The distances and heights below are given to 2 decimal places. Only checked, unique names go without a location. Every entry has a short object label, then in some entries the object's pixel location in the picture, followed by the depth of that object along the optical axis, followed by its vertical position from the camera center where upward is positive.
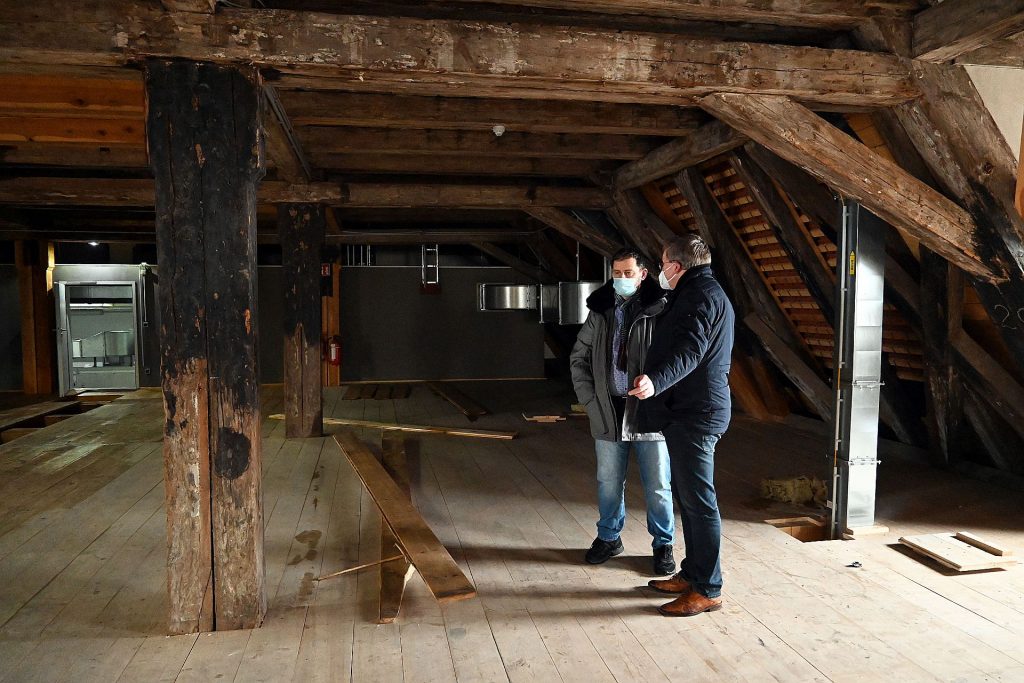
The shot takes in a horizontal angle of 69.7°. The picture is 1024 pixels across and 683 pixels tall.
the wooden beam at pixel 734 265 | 5.68 +0.44
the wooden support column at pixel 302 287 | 6.46 +0.28
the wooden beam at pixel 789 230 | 4.97 +0.61
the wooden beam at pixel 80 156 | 5.55 +1.25
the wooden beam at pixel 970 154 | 3.45 +0.78
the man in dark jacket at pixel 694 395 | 2.78 -0.30
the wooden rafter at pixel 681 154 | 4.56 +1.14
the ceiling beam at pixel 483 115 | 4.24 +1.24
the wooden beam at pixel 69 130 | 4.81 +1.27
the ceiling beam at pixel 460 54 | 2.61 +1.05
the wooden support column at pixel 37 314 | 9.80 +0.08
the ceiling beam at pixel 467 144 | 5.07 +1.26
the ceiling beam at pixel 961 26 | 2.91 +1.21
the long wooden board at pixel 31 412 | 7.82 -1.06
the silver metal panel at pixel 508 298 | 8.40 +0.24
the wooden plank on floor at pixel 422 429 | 6.64 -1.05
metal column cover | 3.72 -0.25
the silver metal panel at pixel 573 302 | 7.24 +0.16
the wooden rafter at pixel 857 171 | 3.32 +0.69
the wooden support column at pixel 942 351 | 4.40 -0.22
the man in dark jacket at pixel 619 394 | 3.22 -0.34
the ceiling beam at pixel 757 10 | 3.06 +1.33
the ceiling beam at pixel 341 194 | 6.18 +1.09
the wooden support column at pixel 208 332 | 2.70 -0.05
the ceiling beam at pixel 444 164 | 5.94 +1.27
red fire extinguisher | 9.58 -0.41
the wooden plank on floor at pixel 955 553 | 3.36 -1.12
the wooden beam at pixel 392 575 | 2.90 -1.12
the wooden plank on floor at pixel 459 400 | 7.98 -1.00
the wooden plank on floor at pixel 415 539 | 2.72 -0.98
